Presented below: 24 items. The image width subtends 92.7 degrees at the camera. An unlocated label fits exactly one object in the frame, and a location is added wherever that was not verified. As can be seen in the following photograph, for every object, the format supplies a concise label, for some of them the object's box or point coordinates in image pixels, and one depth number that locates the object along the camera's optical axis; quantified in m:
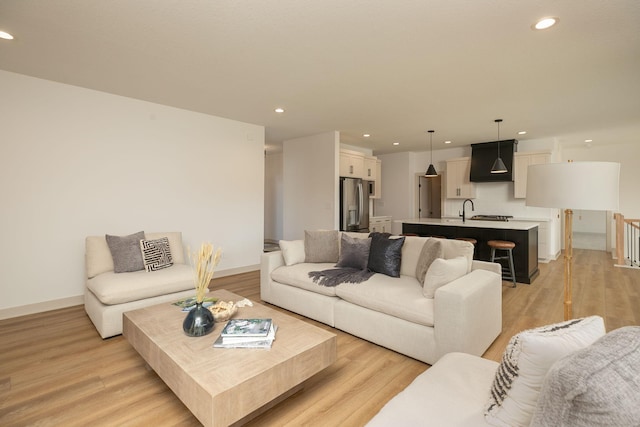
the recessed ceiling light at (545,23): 2.31
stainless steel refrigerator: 6.16
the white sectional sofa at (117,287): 2.82
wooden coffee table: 1.49
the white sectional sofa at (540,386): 0.74
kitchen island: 4.61
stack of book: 1.87
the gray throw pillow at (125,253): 3.33
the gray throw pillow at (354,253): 3.32
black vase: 2.00
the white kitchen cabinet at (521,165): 6.37
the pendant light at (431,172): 6.33
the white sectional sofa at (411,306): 2.22
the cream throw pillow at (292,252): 3.71
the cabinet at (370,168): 7.29
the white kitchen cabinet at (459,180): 7.29
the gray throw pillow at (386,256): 3.08
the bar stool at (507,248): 4.31
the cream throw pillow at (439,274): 2.42
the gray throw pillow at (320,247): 3.75
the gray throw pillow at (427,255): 2.80
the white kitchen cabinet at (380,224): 7.28
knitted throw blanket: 3.01
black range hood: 6.69
